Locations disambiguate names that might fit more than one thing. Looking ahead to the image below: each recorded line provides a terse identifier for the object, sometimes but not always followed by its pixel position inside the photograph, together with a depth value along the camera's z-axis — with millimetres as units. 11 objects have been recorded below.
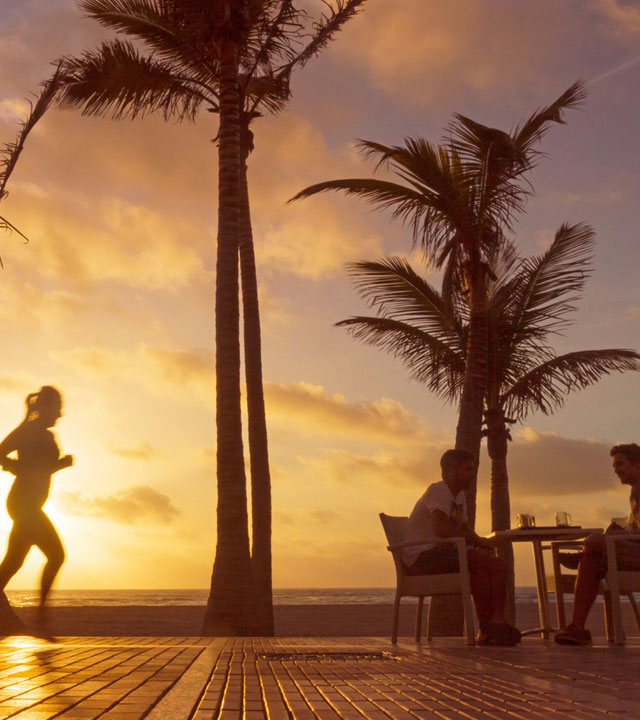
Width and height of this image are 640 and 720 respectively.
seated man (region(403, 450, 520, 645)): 6555
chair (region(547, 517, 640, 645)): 6512
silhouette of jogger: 6629
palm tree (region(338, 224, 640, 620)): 15703
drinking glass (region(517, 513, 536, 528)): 7504
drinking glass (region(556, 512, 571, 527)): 7336
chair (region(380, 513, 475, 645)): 6512
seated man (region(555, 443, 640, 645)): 6555
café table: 7002
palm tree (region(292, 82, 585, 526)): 12445
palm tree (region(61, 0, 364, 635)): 10492
